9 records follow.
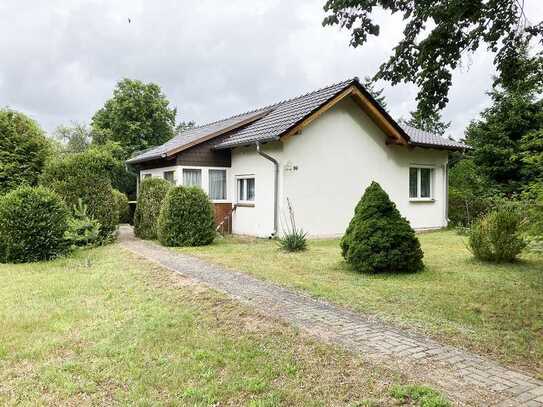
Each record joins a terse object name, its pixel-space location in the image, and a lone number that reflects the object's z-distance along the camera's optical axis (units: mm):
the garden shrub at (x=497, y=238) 9055
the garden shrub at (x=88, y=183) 11867
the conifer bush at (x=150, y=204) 13383
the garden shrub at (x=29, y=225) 9203
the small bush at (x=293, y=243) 10875
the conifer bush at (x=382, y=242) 7914
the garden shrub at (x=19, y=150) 11672
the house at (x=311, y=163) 13492
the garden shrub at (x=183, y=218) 11828
